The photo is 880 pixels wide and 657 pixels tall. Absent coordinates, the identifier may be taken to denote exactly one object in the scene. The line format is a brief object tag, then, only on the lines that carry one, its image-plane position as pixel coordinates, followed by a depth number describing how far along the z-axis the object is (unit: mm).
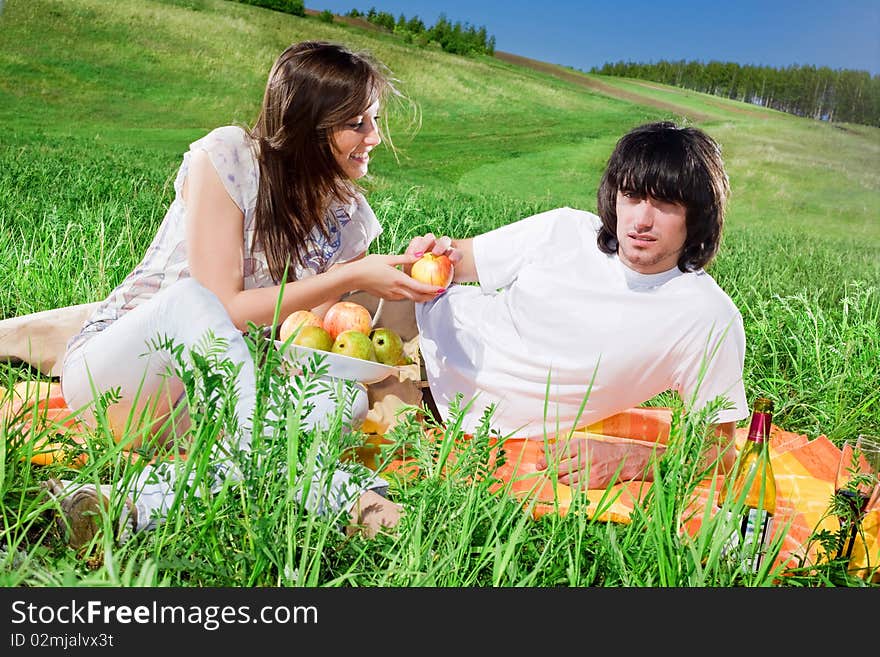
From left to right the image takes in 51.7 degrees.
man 2303
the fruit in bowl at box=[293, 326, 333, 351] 2461
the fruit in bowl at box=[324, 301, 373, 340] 2586
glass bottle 1730
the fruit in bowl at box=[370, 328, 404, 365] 2588
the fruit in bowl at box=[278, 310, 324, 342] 2535
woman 2314
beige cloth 2844
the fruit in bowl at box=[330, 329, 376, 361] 2449
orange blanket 1911
